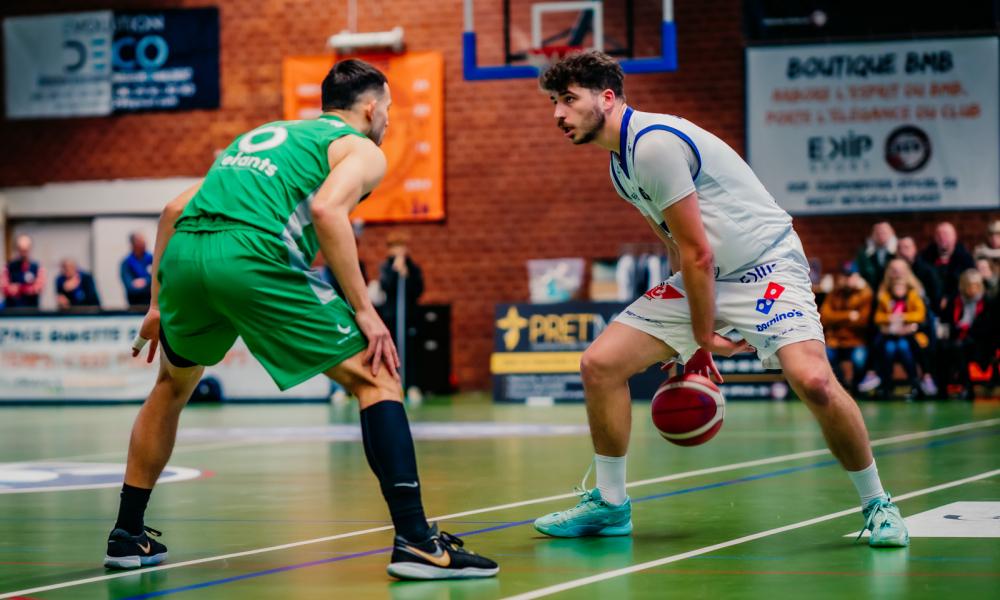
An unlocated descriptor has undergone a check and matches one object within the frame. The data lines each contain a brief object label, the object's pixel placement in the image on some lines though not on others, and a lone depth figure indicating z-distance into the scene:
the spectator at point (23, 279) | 20.08
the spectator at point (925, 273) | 17.00
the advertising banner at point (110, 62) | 22.30
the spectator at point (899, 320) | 16.34
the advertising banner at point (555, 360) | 17.03
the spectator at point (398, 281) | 18.31
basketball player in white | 5.39
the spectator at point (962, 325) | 16.41
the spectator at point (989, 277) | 16.50
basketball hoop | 17.20
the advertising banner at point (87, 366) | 18.31
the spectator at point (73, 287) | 19.94
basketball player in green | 4.77
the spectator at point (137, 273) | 19.36
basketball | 5.97
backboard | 17.05
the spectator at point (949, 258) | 17.30
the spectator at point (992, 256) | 16.61
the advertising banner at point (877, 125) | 19.94
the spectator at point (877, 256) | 17.23
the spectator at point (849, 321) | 16.89
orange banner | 21.31
